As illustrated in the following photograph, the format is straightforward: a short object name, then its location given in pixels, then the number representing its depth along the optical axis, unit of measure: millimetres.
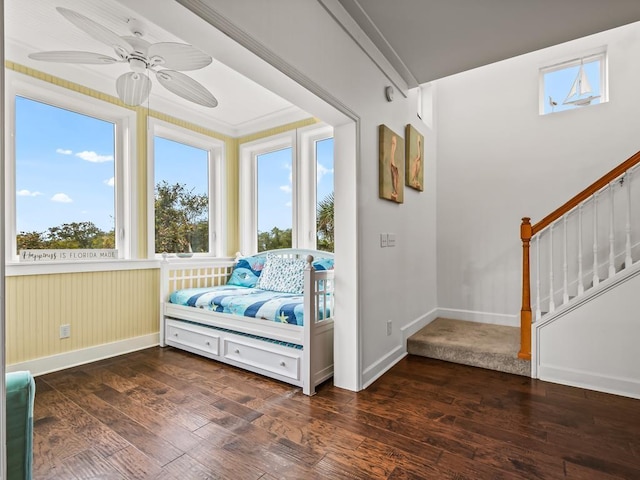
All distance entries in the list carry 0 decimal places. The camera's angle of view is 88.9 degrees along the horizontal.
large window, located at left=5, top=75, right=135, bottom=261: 2723
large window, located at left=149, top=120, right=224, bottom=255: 3703
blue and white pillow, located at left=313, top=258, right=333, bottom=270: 3088
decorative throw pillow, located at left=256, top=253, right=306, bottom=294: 3379
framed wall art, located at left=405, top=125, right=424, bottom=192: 3115
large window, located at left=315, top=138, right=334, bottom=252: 3789
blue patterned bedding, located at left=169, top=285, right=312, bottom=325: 2541
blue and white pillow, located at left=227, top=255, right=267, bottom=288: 3893
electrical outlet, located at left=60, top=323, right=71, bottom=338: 2821
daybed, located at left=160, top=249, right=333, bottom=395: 2422
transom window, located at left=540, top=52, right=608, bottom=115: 3197
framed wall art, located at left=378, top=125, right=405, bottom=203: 2611
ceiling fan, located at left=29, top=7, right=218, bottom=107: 1930
